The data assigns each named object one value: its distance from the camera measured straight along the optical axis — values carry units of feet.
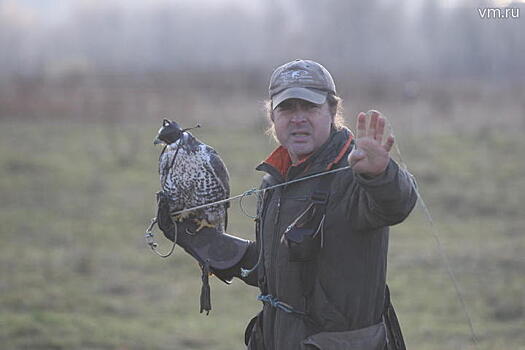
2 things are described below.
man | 20.12
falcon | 25.91
